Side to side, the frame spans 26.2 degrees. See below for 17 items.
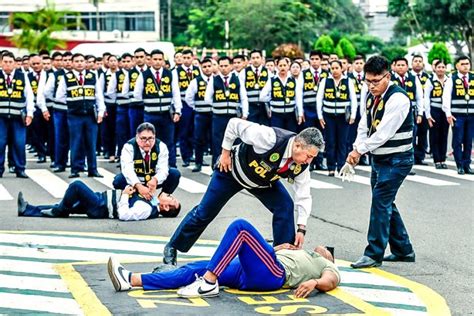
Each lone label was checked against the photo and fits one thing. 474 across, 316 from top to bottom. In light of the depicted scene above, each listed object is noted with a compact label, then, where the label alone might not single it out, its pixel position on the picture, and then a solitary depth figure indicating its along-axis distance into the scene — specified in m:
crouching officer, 12.45
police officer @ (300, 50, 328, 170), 19.59
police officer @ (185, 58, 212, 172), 19.30
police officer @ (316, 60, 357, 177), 18.72
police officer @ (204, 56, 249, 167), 18.69
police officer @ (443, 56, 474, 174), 18.70
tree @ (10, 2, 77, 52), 63.03
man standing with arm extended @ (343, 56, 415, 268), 9.70
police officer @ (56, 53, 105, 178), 17.73
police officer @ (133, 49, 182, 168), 18.44
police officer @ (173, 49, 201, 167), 20.41
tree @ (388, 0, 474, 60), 51.50
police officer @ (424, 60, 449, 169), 19.86
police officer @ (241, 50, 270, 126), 20.25
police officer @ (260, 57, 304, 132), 19.45
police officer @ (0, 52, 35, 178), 17.72
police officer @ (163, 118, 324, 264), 8.52
